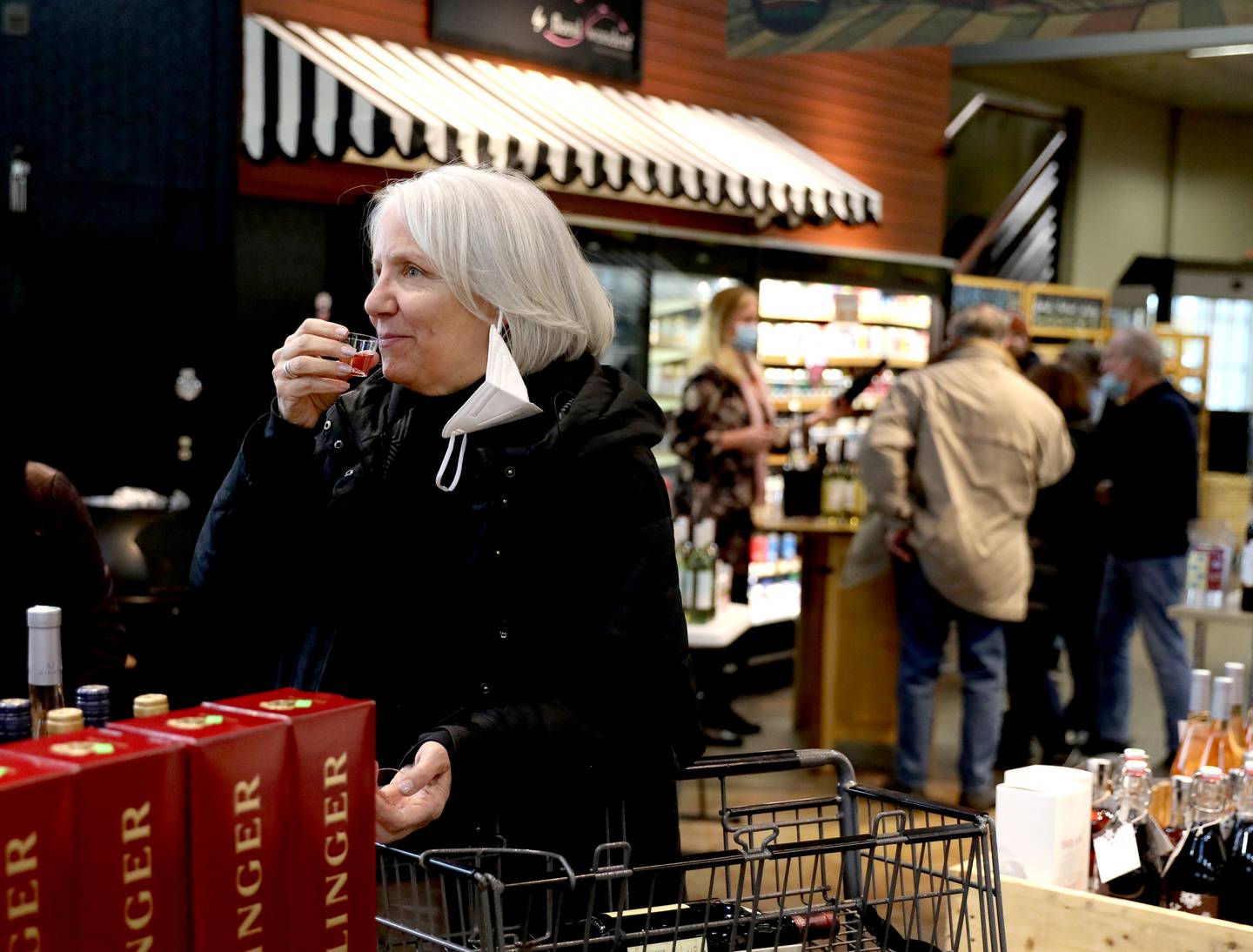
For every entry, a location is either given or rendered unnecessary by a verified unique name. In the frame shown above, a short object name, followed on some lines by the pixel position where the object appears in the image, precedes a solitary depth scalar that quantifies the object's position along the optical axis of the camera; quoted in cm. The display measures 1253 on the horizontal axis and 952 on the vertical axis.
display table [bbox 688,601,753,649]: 529
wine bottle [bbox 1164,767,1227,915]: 250
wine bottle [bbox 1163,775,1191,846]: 268
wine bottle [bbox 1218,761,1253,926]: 246
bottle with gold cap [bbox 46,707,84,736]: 113
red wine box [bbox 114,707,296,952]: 108
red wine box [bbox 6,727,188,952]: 101
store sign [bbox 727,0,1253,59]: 307
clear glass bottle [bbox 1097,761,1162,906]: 261
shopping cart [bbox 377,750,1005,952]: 131
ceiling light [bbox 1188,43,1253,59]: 1323
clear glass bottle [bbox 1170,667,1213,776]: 341
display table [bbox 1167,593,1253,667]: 527
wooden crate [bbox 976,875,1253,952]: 218
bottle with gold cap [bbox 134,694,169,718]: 121
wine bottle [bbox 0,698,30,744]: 130
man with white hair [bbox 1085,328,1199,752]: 616
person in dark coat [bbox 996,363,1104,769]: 640
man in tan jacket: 559
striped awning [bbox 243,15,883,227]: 597
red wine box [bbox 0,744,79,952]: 96
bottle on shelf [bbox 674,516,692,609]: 552
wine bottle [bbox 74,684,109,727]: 128
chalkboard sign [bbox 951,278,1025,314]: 1149
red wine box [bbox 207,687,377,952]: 116
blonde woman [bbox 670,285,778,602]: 699
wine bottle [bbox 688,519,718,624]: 552
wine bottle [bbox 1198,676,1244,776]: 331
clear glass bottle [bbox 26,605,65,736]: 159
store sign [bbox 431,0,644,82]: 723
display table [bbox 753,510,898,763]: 641
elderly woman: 174
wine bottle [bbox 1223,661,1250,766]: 344
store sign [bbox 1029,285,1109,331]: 1325
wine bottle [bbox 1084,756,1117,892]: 257
